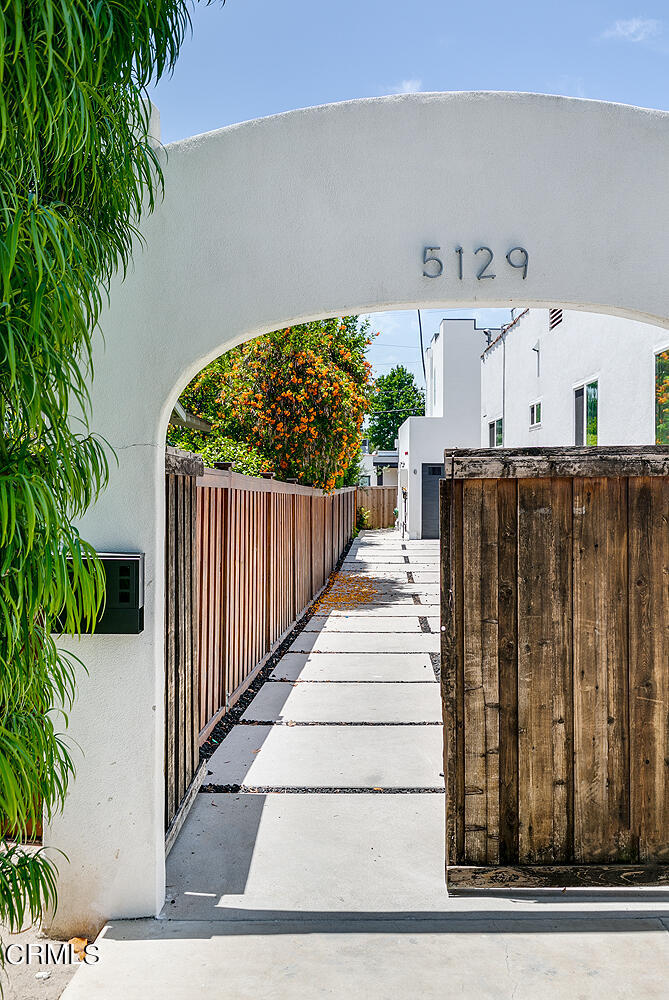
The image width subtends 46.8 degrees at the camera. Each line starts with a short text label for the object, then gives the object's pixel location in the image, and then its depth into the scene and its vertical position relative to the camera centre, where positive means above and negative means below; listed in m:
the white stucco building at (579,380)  6.92 +1.34
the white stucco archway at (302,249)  3.46 +1.11
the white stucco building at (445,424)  26.05 +2.46
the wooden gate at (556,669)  3.71 -0.84
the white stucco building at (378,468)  44.56 +1.67
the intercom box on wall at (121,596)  3.41 -0.45
